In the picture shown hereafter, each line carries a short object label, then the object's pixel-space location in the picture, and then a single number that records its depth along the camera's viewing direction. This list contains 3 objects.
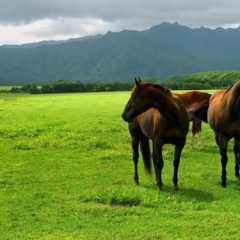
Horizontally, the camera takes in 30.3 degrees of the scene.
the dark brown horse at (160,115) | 9.47
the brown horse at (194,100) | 14.66
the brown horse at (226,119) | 9.84
